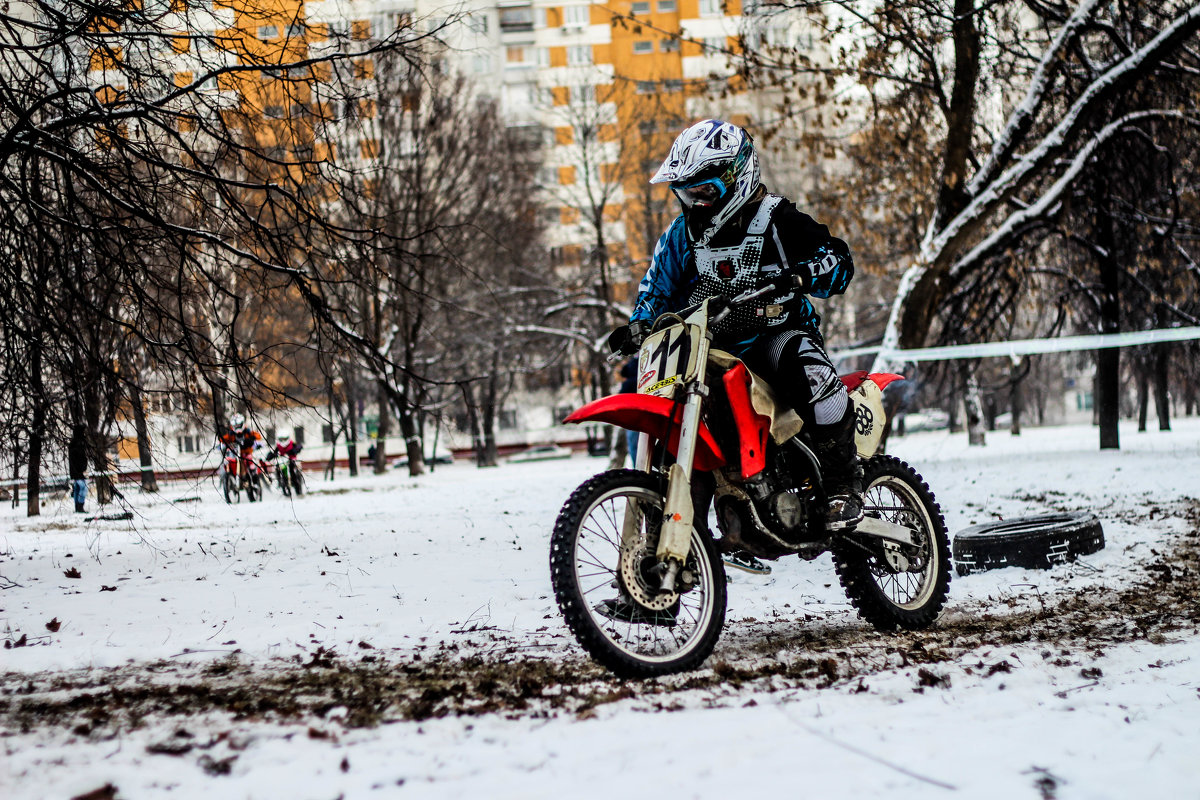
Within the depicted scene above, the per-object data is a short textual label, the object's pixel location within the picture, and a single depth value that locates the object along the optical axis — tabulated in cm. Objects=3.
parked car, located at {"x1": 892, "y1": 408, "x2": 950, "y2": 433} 5847
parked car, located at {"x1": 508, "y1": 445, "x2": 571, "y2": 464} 4719
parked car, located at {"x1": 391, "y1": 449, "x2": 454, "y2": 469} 4768
